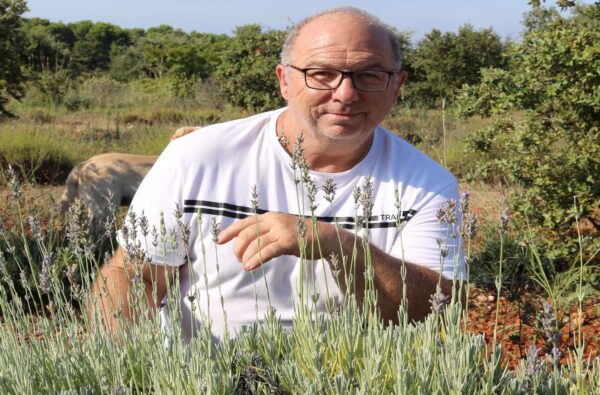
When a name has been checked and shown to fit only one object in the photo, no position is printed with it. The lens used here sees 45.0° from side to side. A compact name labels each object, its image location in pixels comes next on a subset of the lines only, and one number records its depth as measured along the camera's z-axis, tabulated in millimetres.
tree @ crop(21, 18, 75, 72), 26859
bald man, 2463
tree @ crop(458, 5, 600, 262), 4996
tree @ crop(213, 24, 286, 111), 14820
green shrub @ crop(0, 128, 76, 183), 9562
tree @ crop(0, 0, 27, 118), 12430
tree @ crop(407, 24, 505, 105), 21391
